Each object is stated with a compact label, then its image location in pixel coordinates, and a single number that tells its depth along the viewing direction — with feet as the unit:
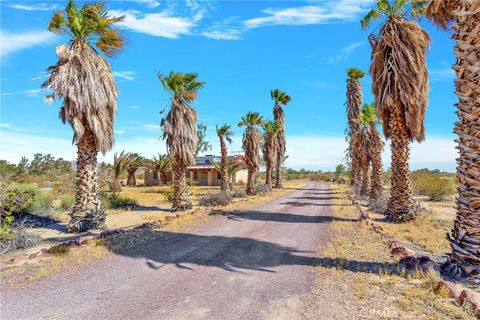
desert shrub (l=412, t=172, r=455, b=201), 86.79
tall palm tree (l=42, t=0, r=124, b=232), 40.75
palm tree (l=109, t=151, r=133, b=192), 111.91
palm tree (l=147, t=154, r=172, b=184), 145.59
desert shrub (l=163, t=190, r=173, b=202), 77.80
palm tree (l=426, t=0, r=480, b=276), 21.33
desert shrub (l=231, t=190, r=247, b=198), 91.88
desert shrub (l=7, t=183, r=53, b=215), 49.48
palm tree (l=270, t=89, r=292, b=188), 137.49
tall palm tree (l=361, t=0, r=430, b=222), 45.33
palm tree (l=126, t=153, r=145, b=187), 143.54
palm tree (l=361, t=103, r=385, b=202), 71.92
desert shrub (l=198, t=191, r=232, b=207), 68.54
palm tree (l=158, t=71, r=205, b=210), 61.00
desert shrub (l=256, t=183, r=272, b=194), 106.52
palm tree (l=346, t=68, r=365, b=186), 104.42
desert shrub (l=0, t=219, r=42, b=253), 29.87
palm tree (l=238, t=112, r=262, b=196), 103.40
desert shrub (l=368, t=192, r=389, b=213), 58.18
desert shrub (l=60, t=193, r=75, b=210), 61.41
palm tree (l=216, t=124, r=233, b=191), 97.39
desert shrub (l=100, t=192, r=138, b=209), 64.46
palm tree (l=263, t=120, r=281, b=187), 125.59
